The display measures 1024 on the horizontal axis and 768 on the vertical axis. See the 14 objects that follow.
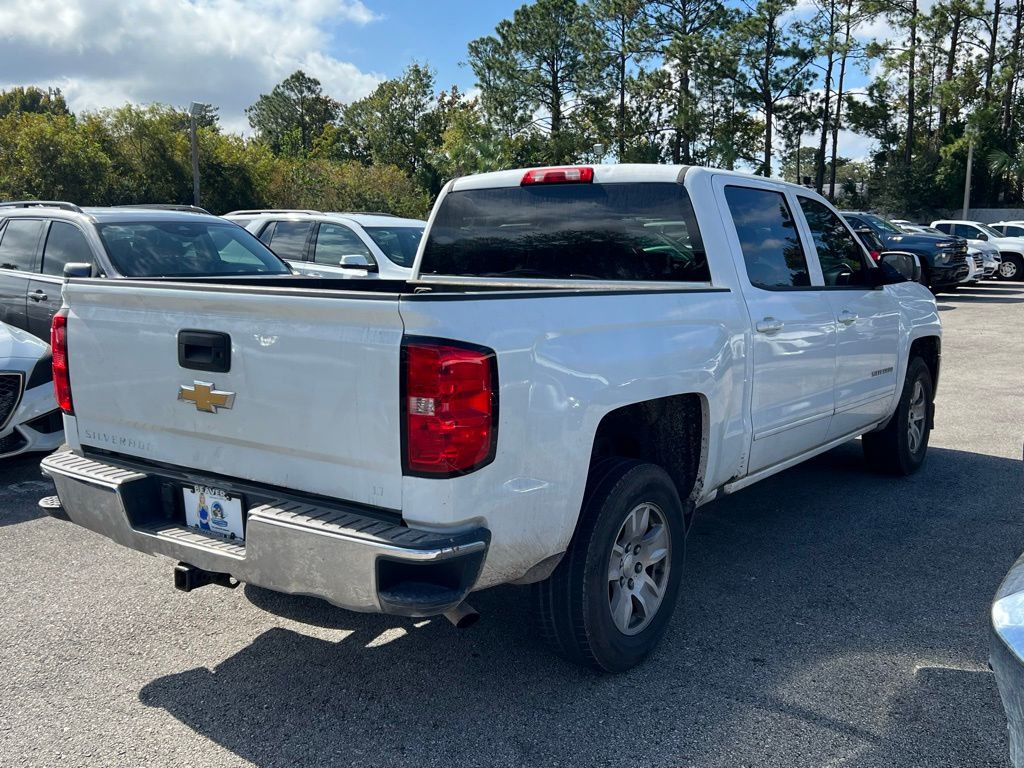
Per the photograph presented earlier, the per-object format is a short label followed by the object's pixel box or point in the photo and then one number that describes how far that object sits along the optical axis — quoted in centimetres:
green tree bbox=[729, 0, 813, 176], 4244
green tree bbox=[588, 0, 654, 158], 4400
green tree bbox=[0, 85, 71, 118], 7606
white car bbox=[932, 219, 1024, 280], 2583
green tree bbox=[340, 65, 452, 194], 6350
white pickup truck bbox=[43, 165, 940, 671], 280
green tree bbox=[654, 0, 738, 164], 4316
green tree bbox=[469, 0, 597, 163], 4556
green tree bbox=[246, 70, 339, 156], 7831
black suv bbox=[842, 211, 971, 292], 2100
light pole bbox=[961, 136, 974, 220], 4071
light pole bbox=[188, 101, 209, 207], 1980
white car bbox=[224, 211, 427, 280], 1033
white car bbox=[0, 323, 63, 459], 604
